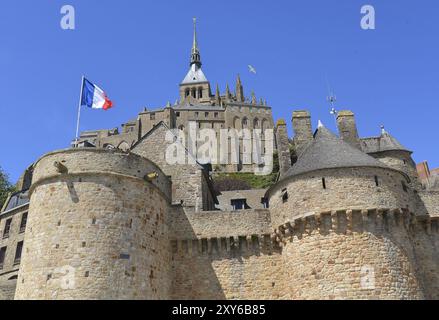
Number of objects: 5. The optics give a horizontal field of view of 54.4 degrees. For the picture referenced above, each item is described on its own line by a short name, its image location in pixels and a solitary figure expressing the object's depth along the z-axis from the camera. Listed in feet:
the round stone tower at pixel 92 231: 52.34
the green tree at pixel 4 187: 148.15
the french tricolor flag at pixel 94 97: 71.77
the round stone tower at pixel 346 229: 56.44
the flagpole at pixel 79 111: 64.36
